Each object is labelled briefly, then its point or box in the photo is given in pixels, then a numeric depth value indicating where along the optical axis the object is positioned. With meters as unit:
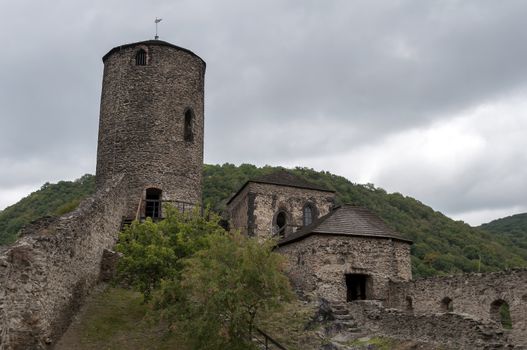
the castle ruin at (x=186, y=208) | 14.24
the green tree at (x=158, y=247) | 16.66
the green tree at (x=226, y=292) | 13.34
